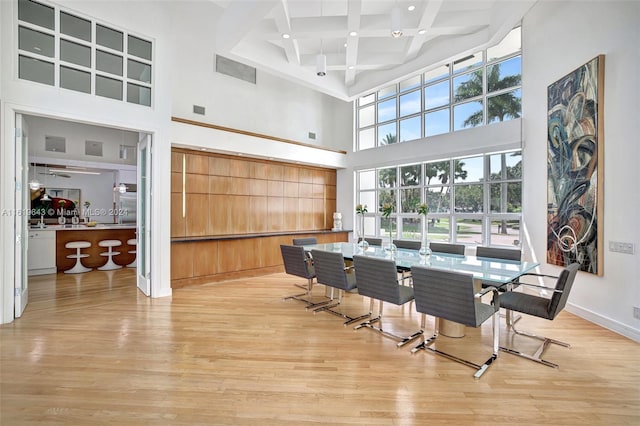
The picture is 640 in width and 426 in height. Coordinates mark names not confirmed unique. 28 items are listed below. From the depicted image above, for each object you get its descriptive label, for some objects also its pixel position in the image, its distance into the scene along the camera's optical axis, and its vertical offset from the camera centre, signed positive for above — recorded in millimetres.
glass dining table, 3027 -634
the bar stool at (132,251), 7466 -1023
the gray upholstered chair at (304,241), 5730 -592
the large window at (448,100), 5922 +2586
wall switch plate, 3500 -418
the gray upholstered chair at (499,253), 4090 -587
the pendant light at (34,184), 6541 +552
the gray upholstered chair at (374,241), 5676 -577
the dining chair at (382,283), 3254 -812
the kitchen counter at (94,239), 6793 -688
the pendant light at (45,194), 7784 +423
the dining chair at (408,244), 5195 -575
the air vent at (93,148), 8250 +1709
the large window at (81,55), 3988 +2263
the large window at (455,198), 5906 +304
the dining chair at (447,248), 4621 -573
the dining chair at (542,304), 2805 -925
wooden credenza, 5727 -985
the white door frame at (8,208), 3752 +24
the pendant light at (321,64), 5094 +2469
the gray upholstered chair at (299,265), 4441 -817
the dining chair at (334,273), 3877 -830
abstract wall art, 3867 +615
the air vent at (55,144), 7723 +1716
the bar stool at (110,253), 7076 -1037
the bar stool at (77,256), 6691 -1028
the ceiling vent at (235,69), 6934 +3357
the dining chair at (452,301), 2605 -816
